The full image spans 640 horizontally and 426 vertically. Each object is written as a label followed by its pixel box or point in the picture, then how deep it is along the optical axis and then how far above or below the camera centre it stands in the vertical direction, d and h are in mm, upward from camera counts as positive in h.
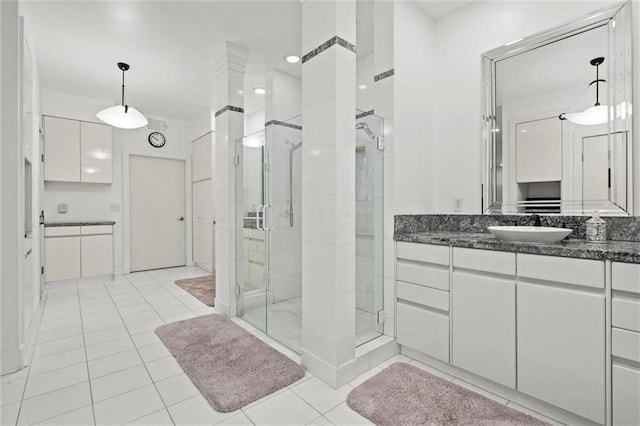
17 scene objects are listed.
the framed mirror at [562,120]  1864 +623
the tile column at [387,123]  2326 +674
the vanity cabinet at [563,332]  1409 -599
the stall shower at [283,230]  2393 -169
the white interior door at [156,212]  5344 -7
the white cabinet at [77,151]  4289 +898
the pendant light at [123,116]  3412 +1084
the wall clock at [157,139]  5436 +1303
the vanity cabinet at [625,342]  1307 -577
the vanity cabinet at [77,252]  4195 -568
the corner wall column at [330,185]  1850 +164
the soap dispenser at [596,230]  1744 -114
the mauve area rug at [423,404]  1544 -1052
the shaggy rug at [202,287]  3731 -1049
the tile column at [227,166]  3188 +476
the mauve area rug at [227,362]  1782 -1050
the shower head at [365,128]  2395 +649
